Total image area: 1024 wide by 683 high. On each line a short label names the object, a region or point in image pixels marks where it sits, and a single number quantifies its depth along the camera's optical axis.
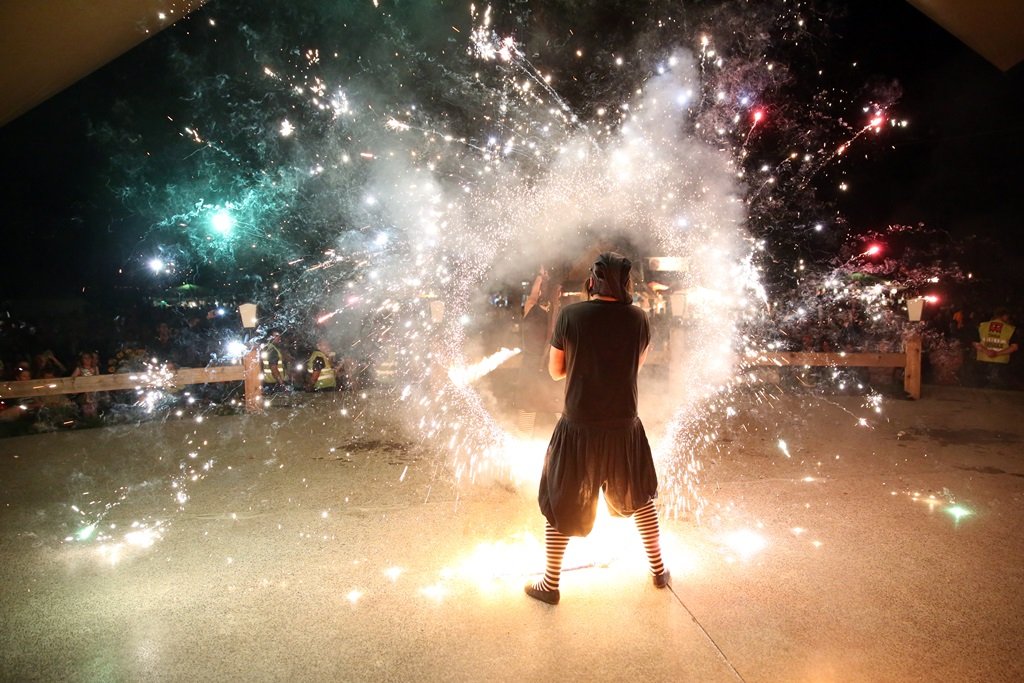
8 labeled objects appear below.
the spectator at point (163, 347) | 8.95
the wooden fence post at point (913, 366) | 8.27
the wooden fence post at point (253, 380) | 7.49
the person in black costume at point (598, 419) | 2.62
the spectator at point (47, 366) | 7.66
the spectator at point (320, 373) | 8.96
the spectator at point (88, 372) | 7.25
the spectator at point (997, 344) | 9.16
